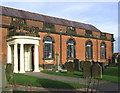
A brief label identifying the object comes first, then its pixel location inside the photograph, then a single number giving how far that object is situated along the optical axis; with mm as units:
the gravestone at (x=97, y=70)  12664
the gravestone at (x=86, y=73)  10873
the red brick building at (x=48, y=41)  19422
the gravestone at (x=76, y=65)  21805
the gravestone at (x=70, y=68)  17994
